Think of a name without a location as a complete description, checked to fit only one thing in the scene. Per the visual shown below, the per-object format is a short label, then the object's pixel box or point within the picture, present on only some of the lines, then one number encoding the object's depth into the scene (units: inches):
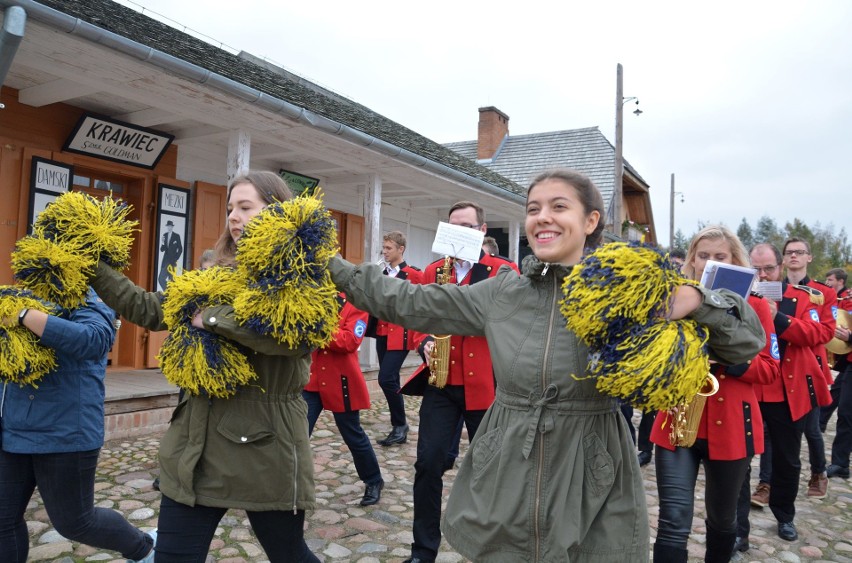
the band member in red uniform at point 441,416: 136.3
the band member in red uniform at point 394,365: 249.1
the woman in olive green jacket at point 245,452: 86.6
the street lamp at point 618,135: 683.4
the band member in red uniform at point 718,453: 113.9
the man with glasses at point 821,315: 197.5
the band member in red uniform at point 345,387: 176.6
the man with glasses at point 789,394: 168.9
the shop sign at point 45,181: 261.9
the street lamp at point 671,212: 1410.1
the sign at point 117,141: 277.0
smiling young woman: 71.7
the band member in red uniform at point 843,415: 239.0
